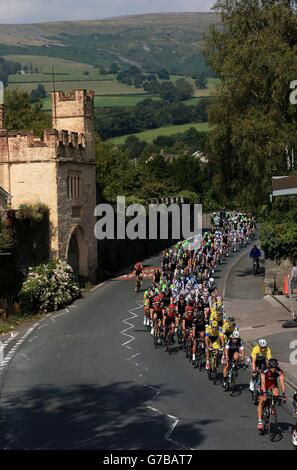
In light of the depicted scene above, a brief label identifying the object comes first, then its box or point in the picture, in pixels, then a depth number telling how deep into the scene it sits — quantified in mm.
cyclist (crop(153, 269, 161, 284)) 37281
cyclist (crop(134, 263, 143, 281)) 39969
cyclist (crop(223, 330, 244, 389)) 20391
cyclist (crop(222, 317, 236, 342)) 21828
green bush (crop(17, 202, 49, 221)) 38062
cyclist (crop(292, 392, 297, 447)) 15508
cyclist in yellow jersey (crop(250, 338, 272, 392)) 18297
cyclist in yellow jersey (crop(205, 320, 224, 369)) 21922
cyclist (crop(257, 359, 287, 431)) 16797
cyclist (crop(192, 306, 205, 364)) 23812
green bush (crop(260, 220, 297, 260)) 36250
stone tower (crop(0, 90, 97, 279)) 40906
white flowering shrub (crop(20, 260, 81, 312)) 36094
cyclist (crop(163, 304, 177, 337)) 26422
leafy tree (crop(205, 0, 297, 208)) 38219
